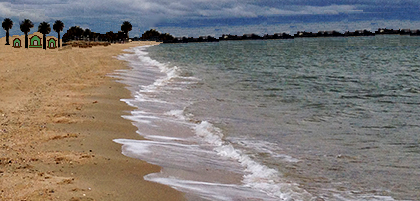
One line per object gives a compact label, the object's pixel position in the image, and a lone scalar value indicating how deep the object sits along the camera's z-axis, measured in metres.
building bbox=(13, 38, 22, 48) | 113.04
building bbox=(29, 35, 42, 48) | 119.50
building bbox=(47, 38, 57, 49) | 119.76
